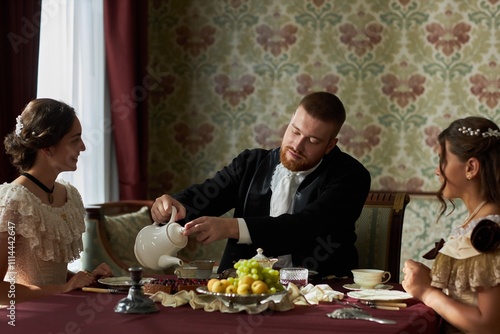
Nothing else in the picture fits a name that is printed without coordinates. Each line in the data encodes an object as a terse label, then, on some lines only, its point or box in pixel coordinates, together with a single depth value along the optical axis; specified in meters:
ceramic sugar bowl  2.61
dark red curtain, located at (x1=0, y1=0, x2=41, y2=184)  3.58
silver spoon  2.17
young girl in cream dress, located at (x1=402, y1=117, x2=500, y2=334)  2.26
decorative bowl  2.23
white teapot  2.56
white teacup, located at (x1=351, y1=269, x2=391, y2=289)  2.66
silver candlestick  2.20
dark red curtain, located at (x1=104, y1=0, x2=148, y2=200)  4.93
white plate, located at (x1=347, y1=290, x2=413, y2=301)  2.44
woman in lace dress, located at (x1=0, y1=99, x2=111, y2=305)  2.75
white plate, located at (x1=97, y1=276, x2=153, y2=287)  2.65
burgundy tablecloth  2.01
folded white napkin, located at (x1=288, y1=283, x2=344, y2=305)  2.42
